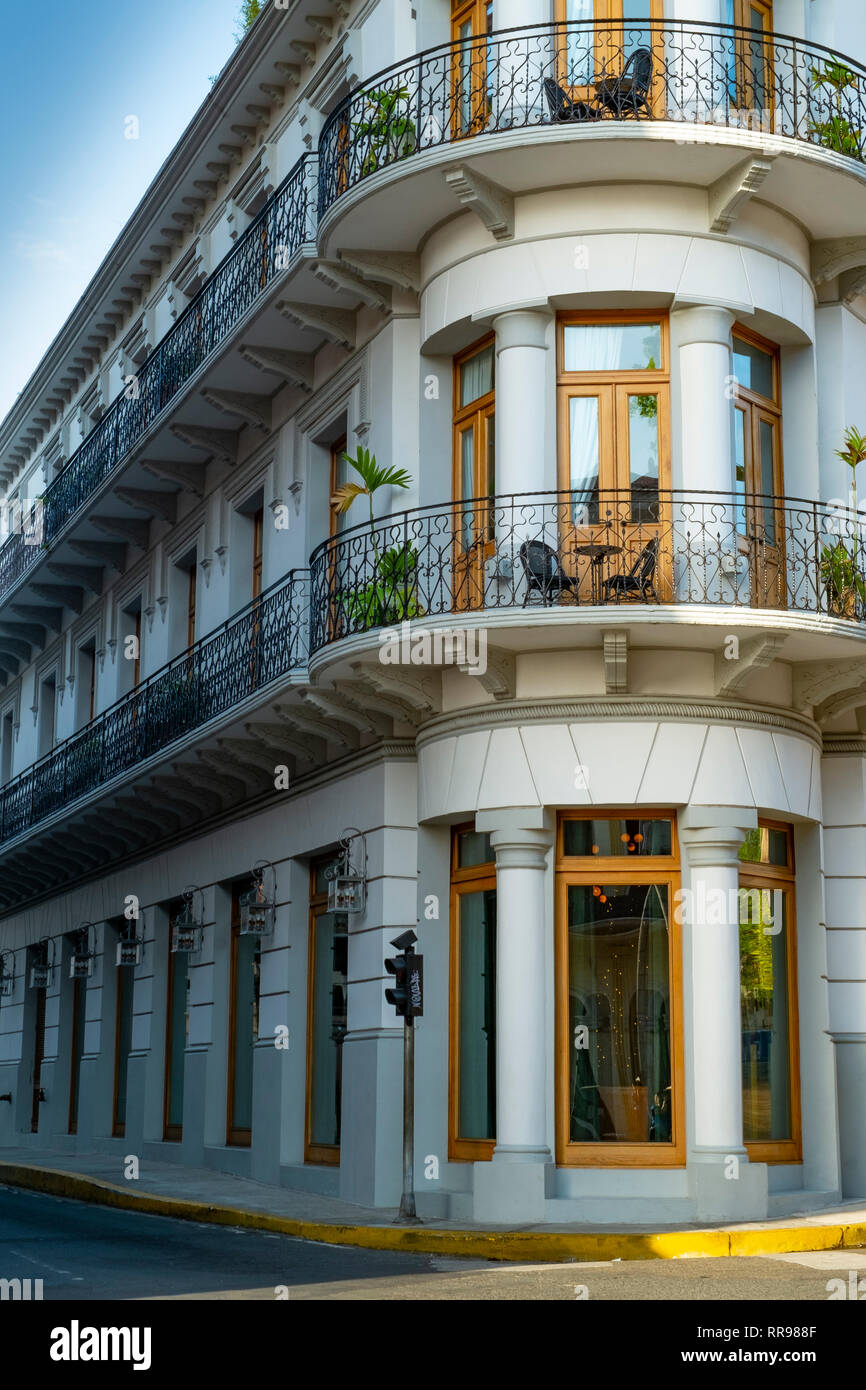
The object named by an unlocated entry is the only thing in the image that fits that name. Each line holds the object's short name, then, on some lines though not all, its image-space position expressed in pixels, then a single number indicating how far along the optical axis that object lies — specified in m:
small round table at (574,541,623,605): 14.98
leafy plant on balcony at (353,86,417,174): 16.22
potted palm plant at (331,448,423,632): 15.77
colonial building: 14.96
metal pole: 14.45
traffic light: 14.66
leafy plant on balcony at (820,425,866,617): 15.54
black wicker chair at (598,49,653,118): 15.31
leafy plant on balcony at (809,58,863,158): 15.80
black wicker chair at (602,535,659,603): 14.81
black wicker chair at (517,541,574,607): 14.91
